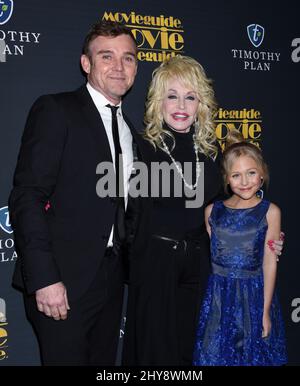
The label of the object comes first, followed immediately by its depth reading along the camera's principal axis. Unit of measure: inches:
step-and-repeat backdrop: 93.6
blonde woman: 84.6
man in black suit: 68.1
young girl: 86.0
